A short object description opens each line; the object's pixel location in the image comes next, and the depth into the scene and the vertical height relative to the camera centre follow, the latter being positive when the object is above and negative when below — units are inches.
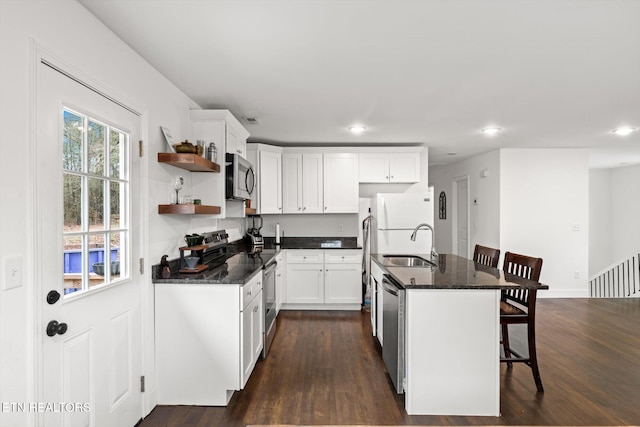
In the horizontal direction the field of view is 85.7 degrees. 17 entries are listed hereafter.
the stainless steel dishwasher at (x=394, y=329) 91.8 -33.5
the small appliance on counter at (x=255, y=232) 176.9 -10.6
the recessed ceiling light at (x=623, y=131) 162.4 +39.0
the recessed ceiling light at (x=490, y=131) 163.3 +39.3
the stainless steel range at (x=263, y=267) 121.0 -17.9
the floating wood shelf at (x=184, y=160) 94.3 +14.8
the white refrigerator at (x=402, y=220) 178.7 -4.0
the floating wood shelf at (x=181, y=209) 94.4 +1.1
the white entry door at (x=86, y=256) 58.1 -8.5
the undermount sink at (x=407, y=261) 122.6 -18.4
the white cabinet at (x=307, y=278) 181.9 -34.6
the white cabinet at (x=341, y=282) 181.5 -36.6
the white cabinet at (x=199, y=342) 91.5 -34.5
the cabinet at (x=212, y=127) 117.7 +29.8
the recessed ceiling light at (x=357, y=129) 157.1 +39.2
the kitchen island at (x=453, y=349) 87.3 -34.8
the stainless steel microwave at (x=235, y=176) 121.0 +13.0
